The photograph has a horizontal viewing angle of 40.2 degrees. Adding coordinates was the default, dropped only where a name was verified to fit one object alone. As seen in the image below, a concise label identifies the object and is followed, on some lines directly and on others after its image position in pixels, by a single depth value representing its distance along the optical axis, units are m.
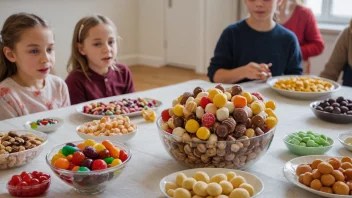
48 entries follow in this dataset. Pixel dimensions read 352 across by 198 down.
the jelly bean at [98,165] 1.13
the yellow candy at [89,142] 1.24
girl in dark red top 2.43
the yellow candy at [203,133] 1.20
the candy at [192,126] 1.23
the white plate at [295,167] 1.12
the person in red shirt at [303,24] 3.49
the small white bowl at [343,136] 1.50
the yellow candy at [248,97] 1.31
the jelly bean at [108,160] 1.17
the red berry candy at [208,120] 1.22
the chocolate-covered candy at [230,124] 1.20
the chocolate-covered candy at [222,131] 1.19
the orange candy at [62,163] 1.14
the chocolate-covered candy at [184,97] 1.35
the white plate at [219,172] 1.12
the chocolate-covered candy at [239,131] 1.21
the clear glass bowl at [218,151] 1.20
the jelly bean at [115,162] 1.17
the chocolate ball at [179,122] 1.28
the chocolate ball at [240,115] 1.22
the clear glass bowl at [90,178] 1.12
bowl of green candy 1.40
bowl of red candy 1.15
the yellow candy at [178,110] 1.29
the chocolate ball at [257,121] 1.26
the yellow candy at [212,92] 1.28
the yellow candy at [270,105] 1.39
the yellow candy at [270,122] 1.28
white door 5.30
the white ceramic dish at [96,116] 1.75
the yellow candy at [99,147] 1.21
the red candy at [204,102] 1.27
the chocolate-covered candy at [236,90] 1.33
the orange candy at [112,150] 1.21
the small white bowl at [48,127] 1.62
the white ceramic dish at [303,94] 2.03
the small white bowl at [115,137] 1.46
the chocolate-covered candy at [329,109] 1.73
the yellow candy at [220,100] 1.23
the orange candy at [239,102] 1.25
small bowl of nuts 1.30
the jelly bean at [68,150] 1.19
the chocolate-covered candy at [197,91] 1.37
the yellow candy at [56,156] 1.18
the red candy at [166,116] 1.36
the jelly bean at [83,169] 1.12
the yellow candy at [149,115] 1.75
